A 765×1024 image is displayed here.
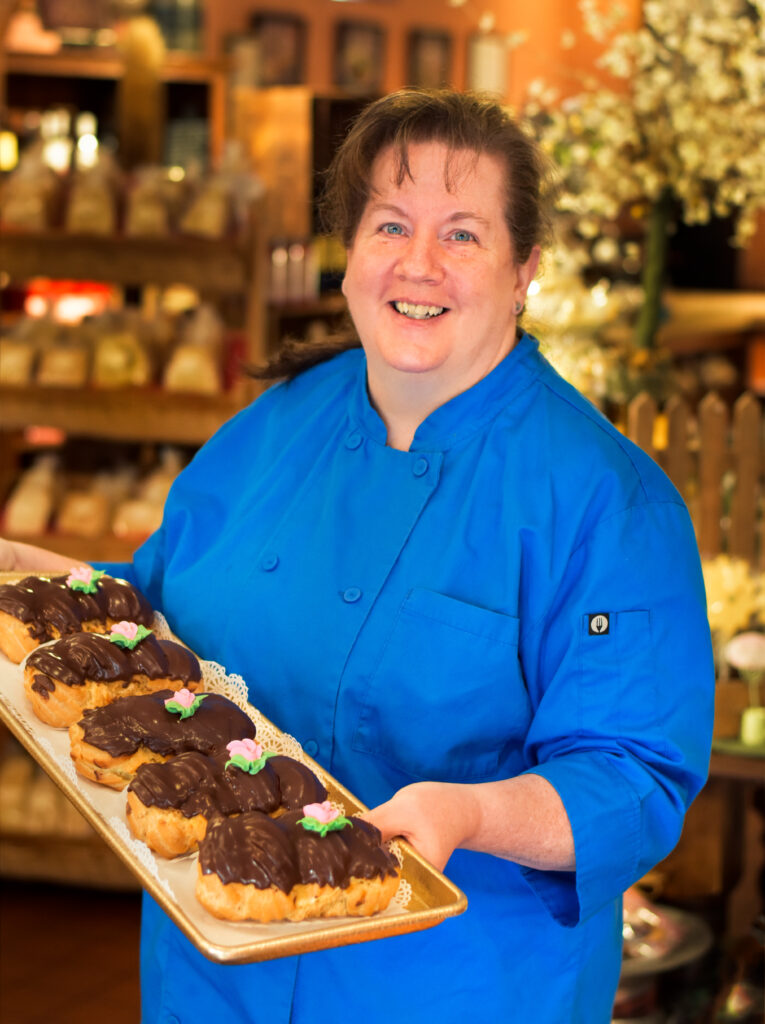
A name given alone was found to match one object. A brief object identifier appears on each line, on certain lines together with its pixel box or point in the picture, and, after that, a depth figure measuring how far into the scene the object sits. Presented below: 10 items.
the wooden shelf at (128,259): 3.54
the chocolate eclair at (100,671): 1.69
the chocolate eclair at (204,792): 1.38
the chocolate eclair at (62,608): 1.87
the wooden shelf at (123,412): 3.58
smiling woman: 1.38
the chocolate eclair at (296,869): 1.22
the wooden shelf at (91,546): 3.63
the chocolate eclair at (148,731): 1.56
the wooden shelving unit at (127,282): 3.55
